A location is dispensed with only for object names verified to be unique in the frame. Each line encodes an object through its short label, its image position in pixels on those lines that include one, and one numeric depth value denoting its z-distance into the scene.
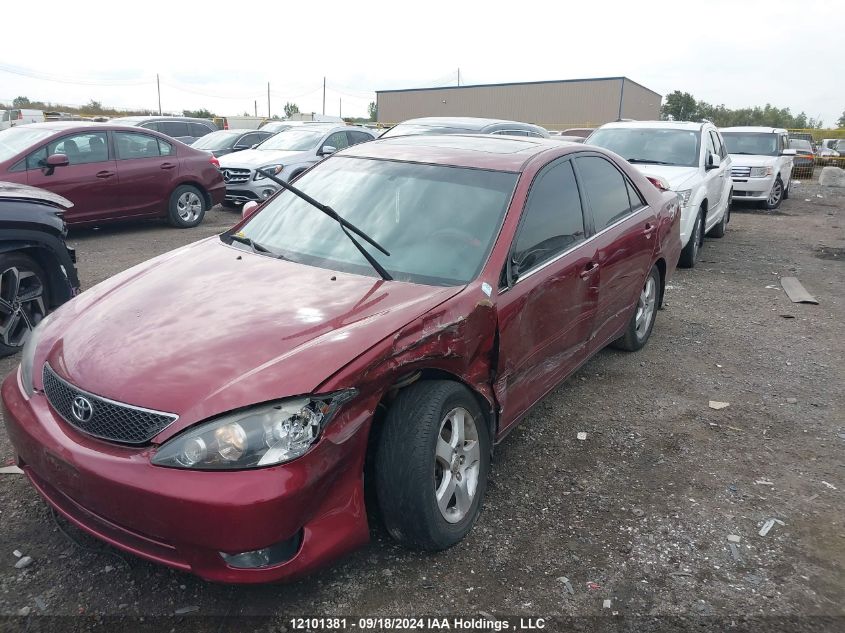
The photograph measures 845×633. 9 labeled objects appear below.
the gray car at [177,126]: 17.96
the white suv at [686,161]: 8.33
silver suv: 12.10
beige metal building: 51.53
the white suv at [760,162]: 13.60
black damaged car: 4.85
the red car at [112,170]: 8.88
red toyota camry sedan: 2.28
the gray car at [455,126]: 11.14
